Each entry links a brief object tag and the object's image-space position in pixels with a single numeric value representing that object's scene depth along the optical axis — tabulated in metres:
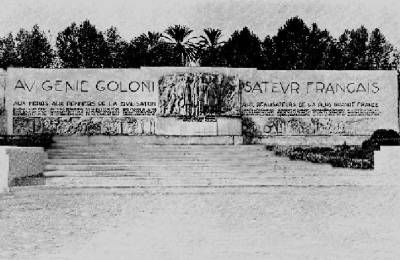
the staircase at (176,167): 17.05
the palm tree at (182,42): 47.53
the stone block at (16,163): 15.44
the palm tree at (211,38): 49.34
